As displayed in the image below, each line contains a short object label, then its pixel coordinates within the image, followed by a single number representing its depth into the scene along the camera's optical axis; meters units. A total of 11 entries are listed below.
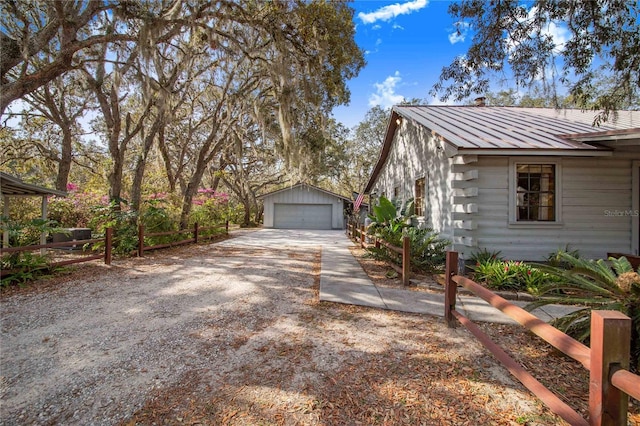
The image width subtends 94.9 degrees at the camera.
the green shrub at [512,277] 5.36
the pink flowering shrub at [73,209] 11.83
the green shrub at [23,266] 5.70
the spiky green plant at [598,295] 2.86
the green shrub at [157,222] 9.92
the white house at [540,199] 6.52
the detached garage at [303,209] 23.69
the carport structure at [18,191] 7.66
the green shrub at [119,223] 8.91
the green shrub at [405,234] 6.64
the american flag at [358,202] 17.44
